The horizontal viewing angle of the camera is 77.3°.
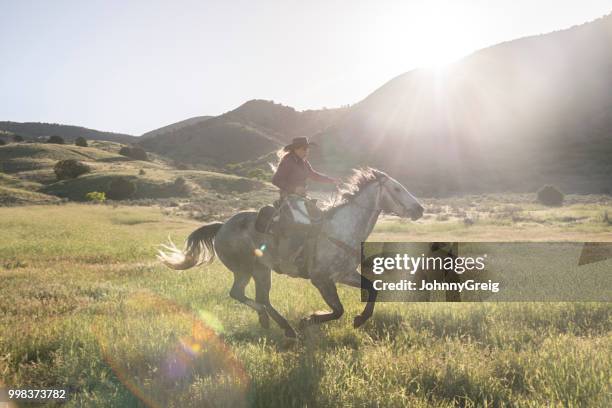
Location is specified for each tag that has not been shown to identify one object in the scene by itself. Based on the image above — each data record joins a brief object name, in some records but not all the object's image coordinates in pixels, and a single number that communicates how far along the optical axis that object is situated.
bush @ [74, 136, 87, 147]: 109.12
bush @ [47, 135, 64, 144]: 109.50
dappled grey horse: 6.53
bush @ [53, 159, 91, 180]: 68.31
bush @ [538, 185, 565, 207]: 47.50
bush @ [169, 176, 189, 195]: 63.72
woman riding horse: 6.60
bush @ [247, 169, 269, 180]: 93.00
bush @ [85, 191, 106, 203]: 54.59
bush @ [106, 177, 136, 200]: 58.47
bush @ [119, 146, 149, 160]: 103.94
